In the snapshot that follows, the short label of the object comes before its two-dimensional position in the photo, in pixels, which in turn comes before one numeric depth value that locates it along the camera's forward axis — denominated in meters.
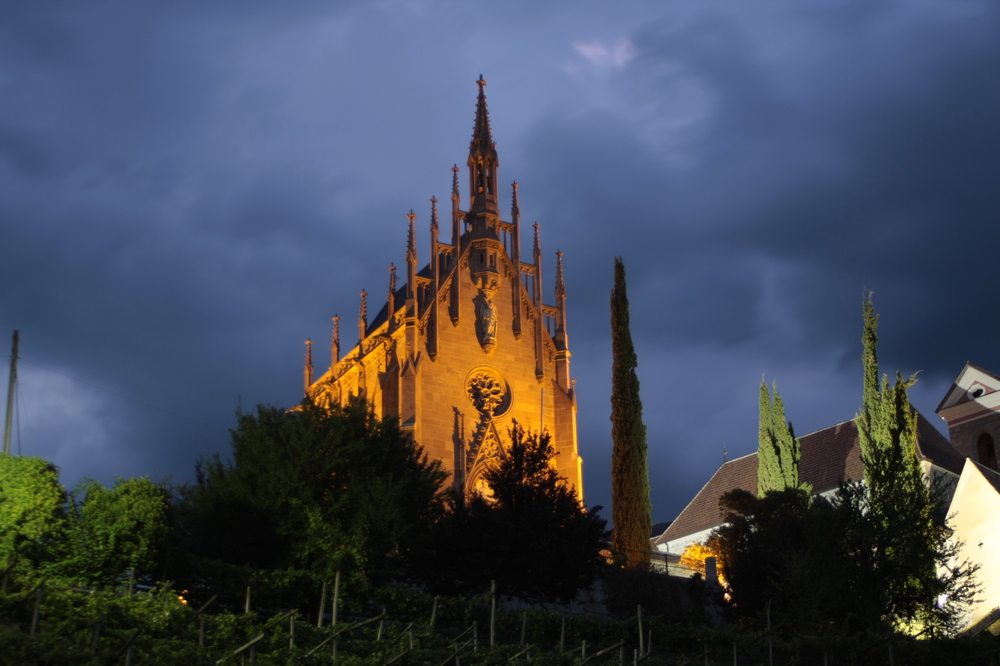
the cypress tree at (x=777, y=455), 44.44
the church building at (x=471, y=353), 46.28
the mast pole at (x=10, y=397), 28.75
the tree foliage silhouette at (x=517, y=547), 31.00
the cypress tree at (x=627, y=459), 41.12
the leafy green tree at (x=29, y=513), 23.72
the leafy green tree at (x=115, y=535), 24.08
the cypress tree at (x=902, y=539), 32.66
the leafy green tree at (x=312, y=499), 29.55
